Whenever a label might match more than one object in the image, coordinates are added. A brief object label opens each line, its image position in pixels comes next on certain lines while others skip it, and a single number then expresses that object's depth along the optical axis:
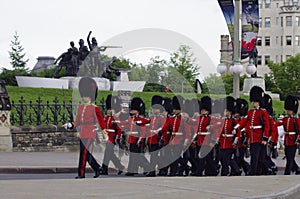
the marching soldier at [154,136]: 18.78
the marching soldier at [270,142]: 17.48
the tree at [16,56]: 97.31
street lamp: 26.16
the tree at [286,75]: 85.12
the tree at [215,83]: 42.32
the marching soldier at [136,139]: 19.05
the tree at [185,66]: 51.25
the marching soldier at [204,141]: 18.34
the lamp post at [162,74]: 36.75
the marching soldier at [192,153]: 18.45
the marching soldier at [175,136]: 18.44
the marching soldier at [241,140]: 18.56
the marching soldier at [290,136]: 18.56
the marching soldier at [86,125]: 15.67
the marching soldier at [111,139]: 19.11
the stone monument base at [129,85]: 48.06
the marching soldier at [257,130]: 17.28
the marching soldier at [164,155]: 18.63
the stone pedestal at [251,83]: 58.47
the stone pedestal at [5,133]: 24.30
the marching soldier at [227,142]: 18.25
